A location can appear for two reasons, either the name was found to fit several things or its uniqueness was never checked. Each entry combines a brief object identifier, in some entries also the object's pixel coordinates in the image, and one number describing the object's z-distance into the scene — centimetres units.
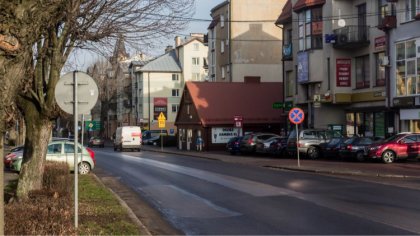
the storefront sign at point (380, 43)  3406
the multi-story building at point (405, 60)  3077
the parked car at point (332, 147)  3084
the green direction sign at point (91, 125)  7128
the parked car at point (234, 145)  4151
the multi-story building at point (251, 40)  6053
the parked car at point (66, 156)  2319
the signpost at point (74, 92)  909
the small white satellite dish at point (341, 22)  3708
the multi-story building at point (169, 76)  9281
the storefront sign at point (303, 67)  3991
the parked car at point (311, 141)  3366
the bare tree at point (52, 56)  1274
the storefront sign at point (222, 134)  4956
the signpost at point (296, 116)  2692
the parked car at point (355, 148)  2894
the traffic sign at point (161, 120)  5528
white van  5219
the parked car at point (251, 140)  4000
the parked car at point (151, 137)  6898
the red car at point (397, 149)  2727
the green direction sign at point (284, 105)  4325
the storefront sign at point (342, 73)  3762
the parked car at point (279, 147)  3641
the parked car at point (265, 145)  3784
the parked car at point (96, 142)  6988
